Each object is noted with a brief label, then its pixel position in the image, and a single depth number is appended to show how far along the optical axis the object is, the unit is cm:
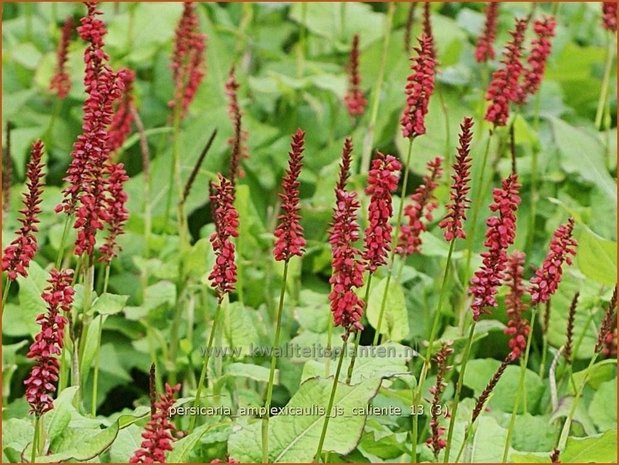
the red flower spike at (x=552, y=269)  382
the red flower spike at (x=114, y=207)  405
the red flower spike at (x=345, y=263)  343
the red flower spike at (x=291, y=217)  330
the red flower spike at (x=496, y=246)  359
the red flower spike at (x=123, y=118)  588
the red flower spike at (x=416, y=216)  480
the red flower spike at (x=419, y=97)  405
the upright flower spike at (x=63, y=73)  587
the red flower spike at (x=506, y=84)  453
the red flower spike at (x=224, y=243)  355
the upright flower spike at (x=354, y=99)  609
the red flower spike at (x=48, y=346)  348
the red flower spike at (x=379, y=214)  347
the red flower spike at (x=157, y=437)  330
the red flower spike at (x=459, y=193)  354
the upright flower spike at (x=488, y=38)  587
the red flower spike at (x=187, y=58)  552
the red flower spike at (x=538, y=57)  504
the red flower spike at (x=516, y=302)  447
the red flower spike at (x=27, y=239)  349
